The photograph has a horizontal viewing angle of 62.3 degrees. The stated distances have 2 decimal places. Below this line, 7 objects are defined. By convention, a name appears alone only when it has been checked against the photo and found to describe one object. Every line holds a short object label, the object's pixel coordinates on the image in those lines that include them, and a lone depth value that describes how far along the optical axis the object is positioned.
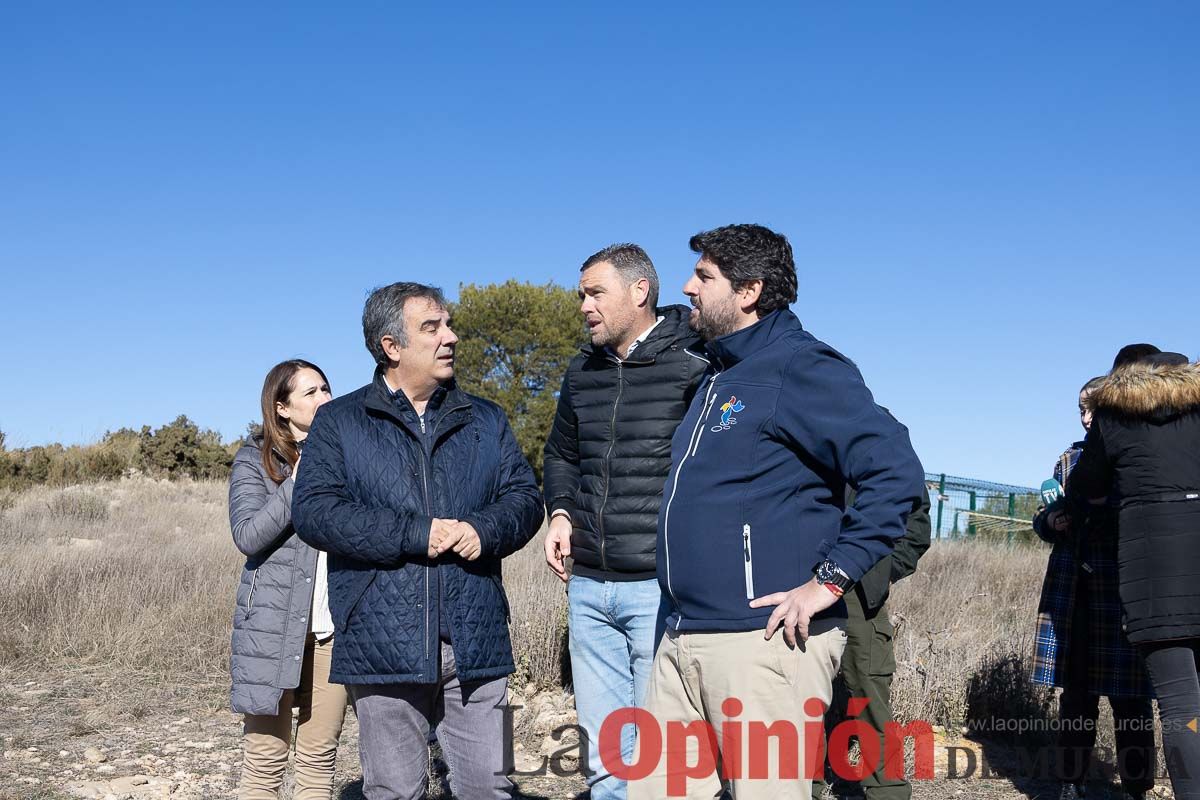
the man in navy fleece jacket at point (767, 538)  2.53
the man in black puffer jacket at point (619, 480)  3.72
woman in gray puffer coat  3.52
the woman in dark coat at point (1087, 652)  4.45
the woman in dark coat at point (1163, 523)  3.61
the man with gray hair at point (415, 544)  3.01
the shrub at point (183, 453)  22.47
